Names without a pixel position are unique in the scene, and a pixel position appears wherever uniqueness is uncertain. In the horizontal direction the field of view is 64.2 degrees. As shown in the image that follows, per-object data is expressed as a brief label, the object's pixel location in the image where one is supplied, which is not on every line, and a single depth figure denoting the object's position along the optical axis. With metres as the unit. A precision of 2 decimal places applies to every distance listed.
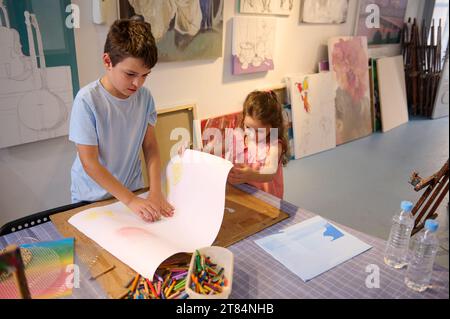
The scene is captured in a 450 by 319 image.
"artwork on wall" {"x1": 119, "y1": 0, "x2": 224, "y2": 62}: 2.05
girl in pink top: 1.32
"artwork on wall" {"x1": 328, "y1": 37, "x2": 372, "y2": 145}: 3.58
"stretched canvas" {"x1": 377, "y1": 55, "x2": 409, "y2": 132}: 4.17
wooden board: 0.82
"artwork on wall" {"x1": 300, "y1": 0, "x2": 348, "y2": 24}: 3.09
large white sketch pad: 0.89
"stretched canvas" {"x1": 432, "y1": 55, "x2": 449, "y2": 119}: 4.22
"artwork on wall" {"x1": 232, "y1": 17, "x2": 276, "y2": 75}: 2.63
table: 0.79
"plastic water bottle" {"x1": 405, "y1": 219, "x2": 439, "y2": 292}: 0.81
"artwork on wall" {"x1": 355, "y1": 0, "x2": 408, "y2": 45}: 3.82
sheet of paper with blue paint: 0.89
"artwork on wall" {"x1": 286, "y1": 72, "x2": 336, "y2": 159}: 3.22
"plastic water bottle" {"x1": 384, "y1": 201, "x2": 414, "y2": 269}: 0.89
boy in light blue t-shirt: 1.06
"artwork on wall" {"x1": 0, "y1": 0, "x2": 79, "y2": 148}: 1.59
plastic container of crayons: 0.74
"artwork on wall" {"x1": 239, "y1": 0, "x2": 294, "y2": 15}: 2.60
